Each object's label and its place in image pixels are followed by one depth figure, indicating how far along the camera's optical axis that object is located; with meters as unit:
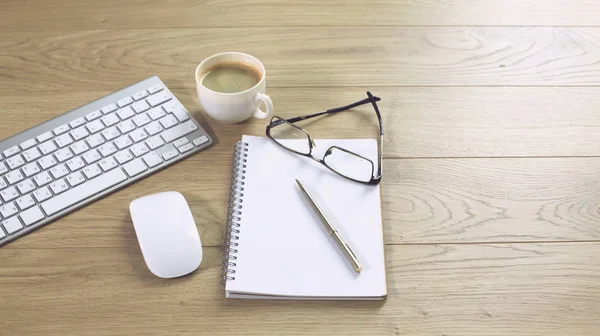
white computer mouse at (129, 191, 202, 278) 0.75
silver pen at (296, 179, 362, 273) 0.77
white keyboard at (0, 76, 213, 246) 0.83
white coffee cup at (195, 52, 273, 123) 0.89
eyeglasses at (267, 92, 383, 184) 0.88
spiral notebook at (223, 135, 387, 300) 0.76
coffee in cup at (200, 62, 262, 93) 0.93
